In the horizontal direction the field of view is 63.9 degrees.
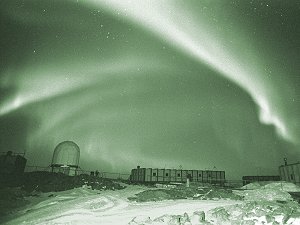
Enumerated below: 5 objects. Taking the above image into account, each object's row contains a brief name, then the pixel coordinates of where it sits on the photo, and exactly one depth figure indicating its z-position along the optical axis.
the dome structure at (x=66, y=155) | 39.88
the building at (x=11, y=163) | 42.48
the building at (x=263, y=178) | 66.38
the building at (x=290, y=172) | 46.94
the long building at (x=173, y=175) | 61.44
